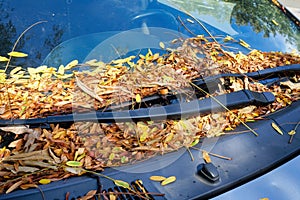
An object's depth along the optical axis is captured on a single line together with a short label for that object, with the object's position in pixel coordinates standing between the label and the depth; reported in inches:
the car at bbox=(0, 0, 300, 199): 18.7
